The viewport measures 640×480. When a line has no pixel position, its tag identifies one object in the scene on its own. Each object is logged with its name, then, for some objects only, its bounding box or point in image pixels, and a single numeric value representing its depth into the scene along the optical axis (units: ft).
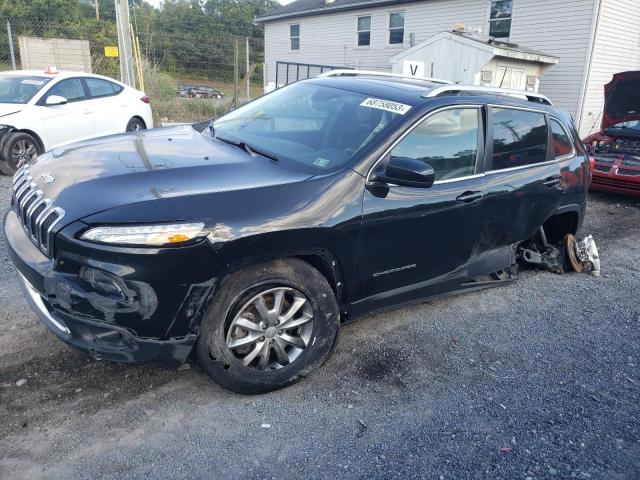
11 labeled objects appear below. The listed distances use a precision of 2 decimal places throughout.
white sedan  25.22
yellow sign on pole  41.01
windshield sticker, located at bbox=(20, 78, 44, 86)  27.25
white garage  42.45
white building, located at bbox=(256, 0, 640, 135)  48.42
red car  28.43
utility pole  38.32
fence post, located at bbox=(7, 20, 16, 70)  42.06
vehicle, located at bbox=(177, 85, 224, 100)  51.16
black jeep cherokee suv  8.45
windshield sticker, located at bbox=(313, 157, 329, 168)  10.69
